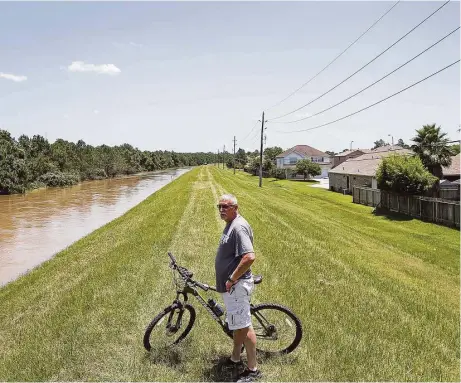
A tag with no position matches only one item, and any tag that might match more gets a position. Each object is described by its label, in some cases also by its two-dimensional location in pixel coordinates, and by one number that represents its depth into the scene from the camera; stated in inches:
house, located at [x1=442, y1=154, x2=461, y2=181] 1301.7
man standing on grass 199.0
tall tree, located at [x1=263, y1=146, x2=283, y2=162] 4205.2
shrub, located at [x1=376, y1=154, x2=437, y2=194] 1106.7
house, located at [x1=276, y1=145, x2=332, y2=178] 3622.0
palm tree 1301.7
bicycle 233.3
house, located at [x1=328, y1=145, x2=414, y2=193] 1686.0
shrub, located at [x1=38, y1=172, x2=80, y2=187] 2446.4
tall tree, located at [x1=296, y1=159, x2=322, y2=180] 2913.4
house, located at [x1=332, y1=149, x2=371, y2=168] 3321.9
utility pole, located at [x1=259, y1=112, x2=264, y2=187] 2049.0
